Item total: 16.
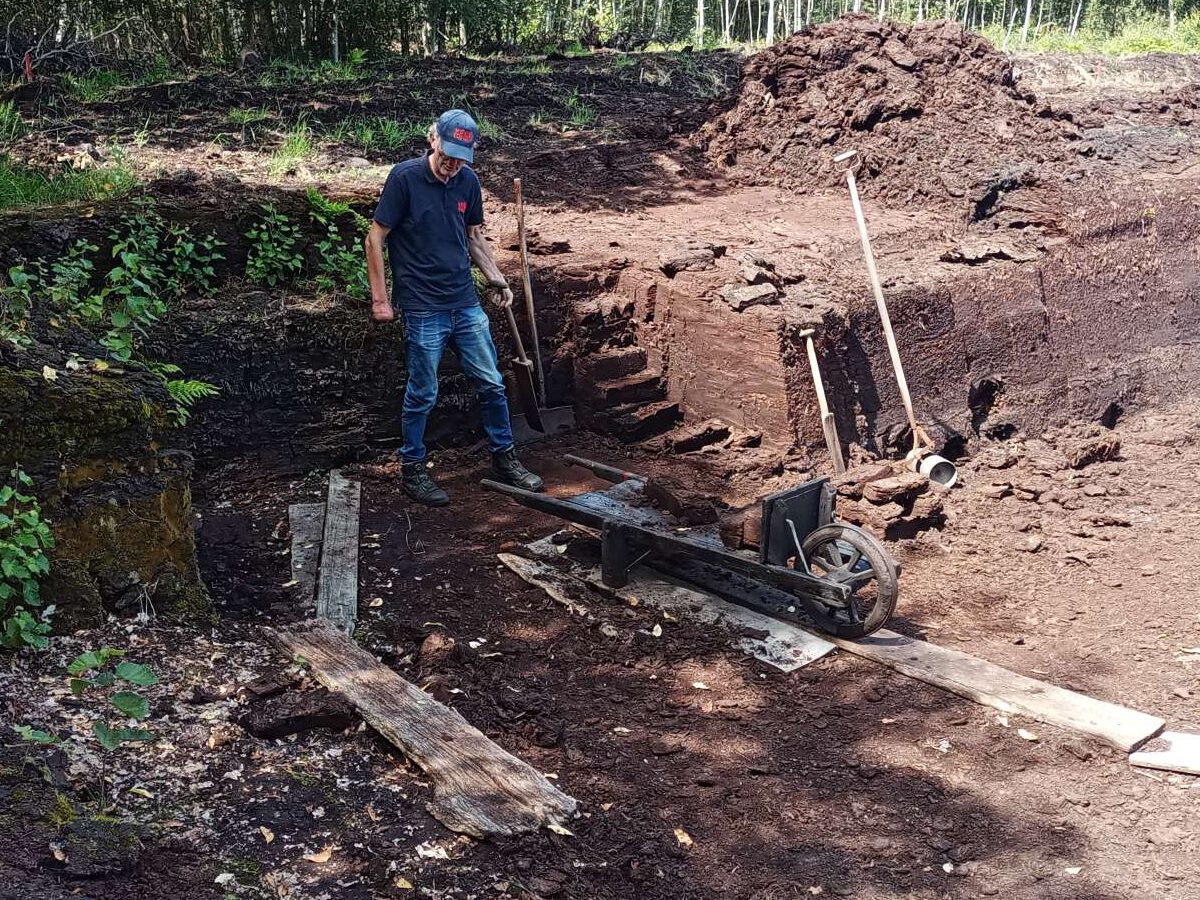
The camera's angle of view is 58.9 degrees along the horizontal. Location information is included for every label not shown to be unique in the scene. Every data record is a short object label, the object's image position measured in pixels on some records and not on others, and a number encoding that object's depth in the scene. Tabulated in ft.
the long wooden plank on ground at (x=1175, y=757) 12.31
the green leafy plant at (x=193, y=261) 21.09
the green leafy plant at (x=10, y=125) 26.61
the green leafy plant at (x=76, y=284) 14.52
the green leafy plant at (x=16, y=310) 12.90
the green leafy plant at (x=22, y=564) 11.35
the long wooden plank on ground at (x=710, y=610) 15.06
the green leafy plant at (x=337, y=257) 22.04
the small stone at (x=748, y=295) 21.79
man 17.76
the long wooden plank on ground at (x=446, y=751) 10.24
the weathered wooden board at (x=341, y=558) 15.07
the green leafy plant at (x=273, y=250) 21.94
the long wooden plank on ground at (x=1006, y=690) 13.00
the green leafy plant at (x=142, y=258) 18.21
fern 13.87
